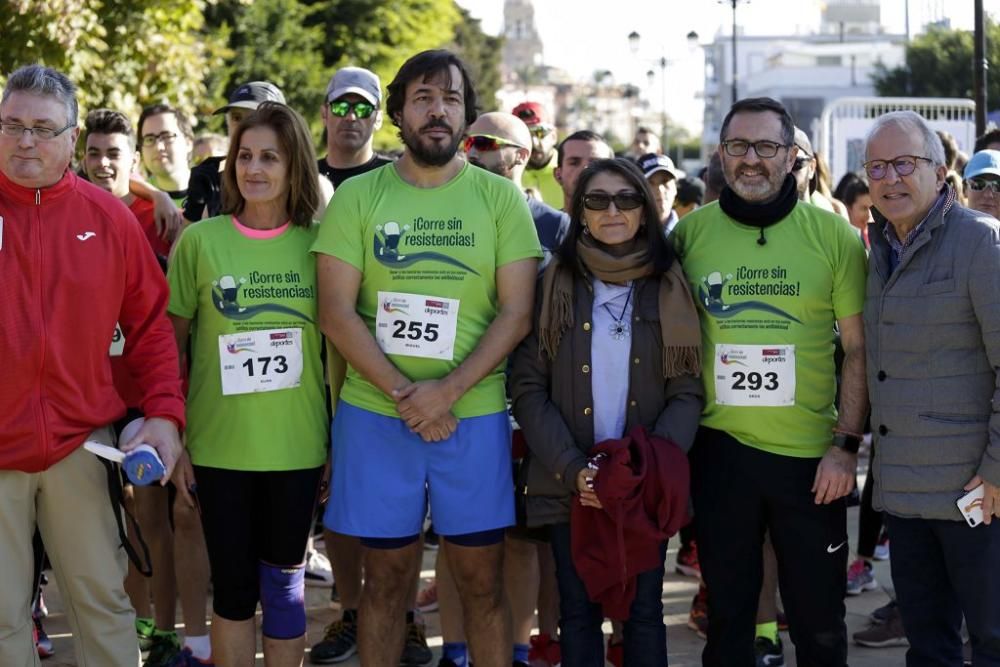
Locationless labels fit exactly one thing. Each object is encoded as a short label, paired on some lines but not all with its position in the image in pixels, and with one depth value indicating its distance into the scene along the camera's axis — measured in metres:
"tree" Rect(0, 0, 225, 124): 10.75
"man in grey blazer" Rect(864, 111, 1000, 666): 3.84
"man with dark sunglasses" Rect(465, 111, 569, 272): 5.48
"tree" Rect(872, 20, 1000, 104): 49.47
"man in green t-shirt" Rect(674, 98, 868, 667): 4.17
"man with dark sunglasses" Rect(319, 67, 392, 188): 5.66
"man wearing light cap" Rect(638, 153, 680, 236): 6.76
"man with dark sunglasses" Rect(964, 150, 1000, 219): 4.97
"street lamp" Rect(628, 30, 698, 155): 32.88
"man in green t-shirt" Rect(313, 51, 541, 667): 4.18
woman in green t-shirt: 4.26
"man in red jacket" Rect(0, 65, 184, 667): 3.74
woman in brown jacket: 4.15
